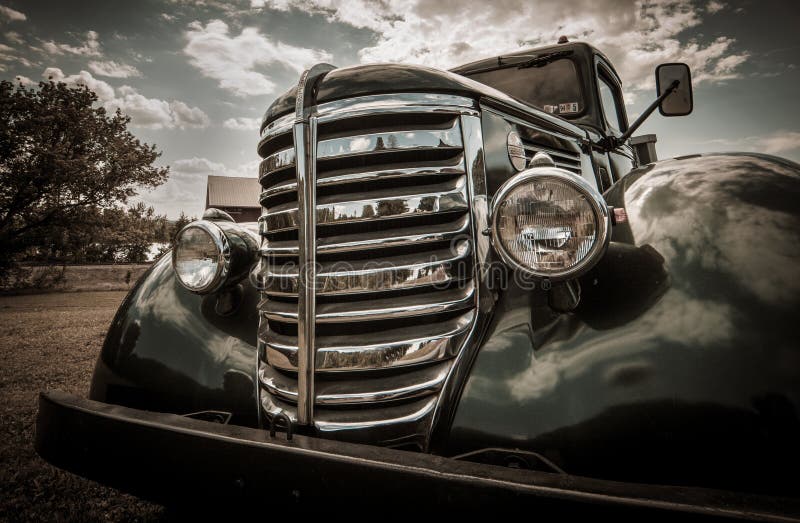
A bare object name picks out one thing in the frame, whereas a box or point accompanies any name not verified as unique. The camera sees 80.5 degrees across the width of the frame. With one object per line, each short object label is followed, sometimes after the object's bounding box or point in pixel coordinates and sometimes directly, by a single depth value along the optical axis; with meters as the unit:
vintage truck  1.16
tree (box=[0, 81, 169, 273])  18.48
